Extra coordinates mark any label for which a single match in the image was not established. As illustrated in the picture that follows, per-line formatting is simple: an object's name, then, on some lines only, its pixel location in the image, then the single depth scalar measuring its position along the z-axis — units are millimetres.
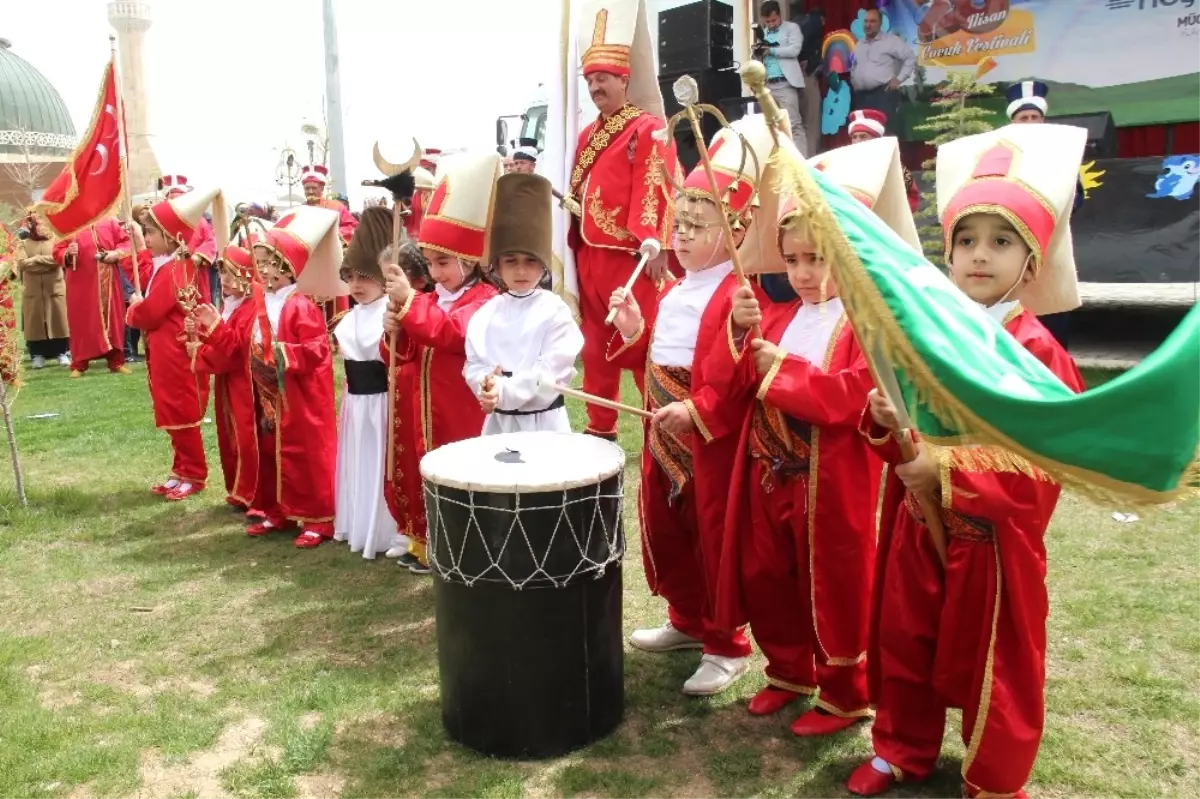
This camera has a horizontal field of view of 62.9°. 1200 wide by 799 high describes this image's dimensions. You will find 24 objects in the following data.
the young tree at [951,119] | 9312
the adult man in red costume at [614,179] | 4910
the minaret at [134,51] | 37531
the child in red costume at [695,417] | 3219
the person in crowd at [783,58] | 11344
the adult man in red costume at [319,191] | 10562
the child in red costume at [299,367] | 5348
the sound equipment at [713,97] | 10055
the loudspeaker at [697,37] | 10375
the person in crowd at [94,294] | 11602
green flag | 1590
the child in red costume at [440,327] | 4316
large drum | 2994
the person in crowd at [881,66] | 11781
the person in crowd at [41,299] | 12414
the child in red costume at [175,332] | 6223
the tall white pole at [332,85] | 13844
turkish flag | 6152
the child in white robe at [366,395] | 5059
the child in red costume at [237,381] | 5738
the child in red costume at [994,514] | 2455
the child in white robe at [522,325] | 4105
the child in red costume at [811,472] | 2906
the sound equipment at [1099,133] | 9859
